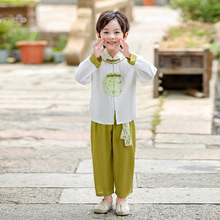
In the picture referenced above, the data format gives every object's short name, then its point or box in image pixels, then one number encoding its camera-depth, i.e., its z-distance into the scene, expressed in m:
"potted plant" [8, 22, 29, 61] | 12.53
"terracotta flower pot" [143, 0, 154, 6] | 24.48
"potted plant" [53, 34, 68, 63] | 12.02
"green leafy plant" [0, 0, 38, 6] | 14.31
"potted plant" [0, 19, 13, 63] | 12.16
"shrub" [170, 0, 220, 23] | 12.30
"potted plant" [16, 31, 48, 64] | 11.82
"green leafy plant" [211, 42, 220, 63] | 9.03
